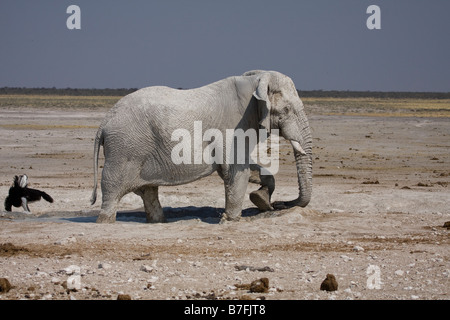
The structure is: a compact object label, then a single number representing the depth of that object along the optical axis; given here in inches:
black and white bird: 1120.8
